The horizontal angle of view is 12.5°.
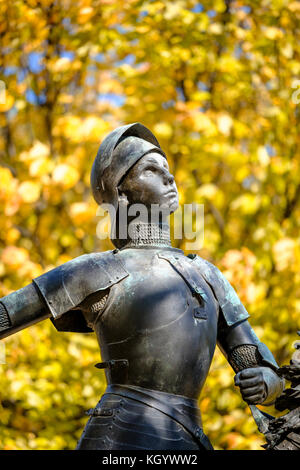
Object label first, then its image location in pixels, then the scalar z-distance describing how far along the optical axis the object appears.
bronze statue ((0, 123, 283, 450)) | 5.91
